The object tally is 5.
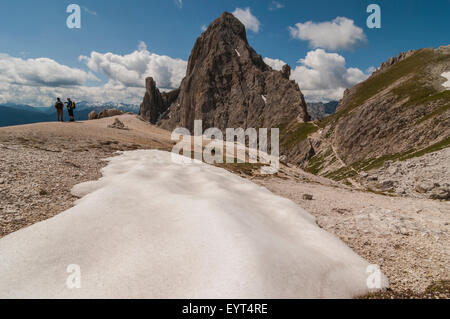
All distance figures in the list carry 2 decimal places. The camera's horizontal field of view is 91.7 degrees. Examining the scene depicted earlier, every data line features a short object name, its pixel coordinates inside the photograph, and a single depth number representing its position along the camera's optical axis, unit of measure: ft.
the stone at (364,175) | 241.55
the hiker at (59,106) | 119.96
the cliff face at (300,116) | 632.55
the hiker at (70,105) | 125.80
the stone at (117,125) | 179.98
